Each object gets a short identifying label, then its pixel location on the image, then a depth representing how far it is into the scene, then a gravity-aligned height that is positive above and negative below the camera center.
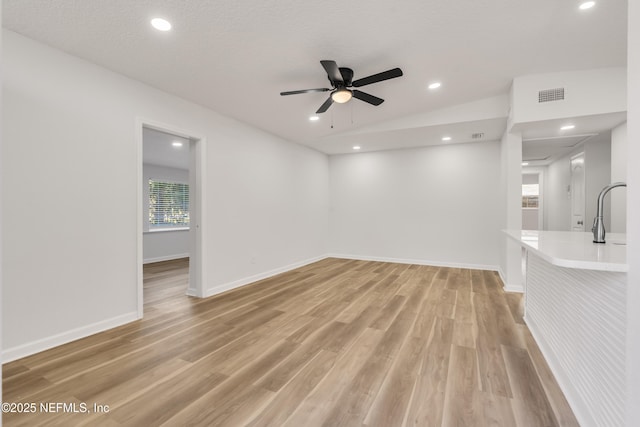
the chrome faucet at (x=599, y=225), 2.11 -0.10
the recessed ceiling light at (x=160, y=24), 2.38 +1.48
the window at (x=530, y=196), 9.96 +0.48
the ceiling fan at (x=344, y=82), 2.85 +1.29
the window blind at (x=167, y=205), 7.51 +0.12
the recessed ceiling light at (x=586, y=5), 2.40 +1.64
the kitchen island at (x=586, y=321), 1.48 -0.67
